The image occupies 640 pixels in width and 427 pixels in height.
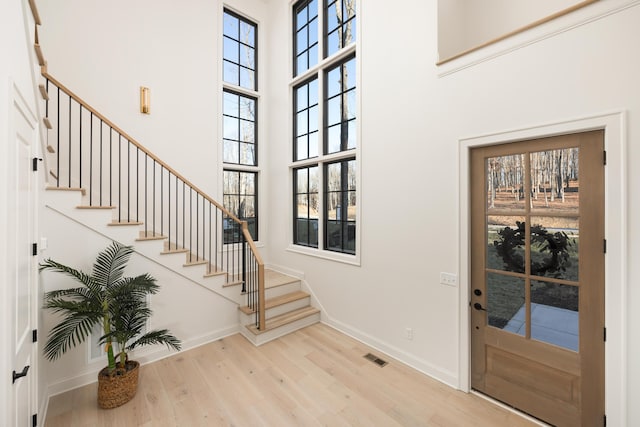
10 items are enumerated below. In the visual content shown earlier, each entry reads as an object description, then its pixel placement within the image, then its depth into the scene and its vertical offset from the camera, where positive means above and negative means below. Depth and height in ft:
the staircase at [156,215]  9.97 -0.15
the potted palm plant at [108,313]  7.73 -3.05
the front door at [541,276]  6.55 -1.74
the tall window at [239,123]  16.06 +5.38
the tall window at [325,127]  12.93 +4.35
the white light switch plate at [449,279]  8.65 -2.18
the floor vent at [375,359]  10.05 -5.56
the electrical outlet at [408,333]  9.87 -4.44
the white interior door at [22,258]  4.56 -0.89
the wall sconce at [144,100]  13.07 +5.31
